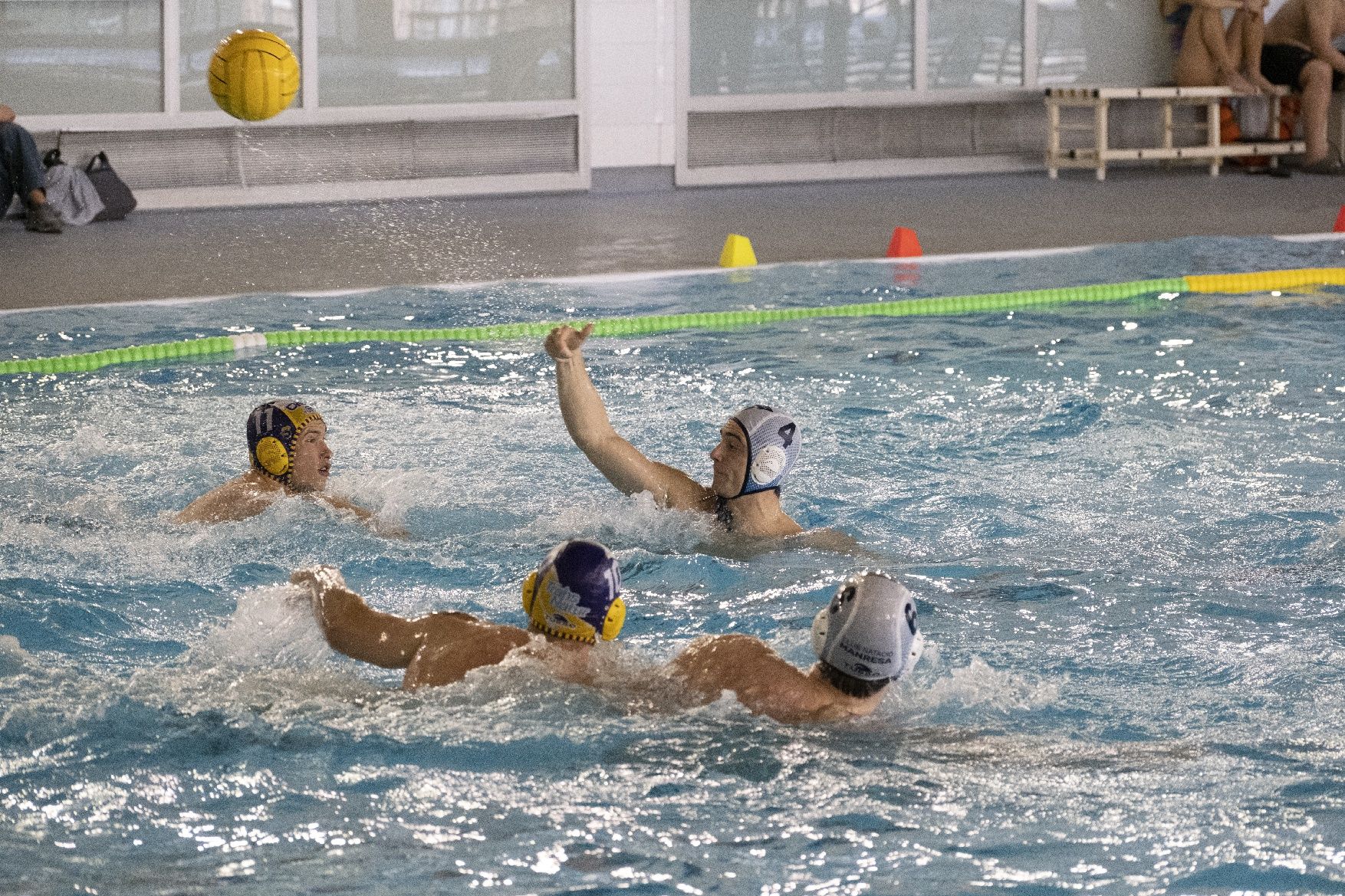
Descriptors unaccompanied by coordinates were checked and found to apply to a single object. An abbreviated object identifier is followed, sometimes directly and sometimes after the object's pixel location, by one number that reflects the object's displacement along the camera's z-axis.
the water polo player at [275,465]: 10.11
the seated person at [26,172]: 22.02
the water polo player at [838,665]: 6.70
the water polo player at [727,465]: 9.30
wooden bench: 28.06
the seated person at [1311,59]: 28.30
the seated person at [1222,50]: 28.33
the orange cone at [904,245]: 20.30
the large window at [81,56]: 23.86
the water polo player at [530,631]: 6.80
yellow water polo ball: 17.50
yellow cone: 19.67
